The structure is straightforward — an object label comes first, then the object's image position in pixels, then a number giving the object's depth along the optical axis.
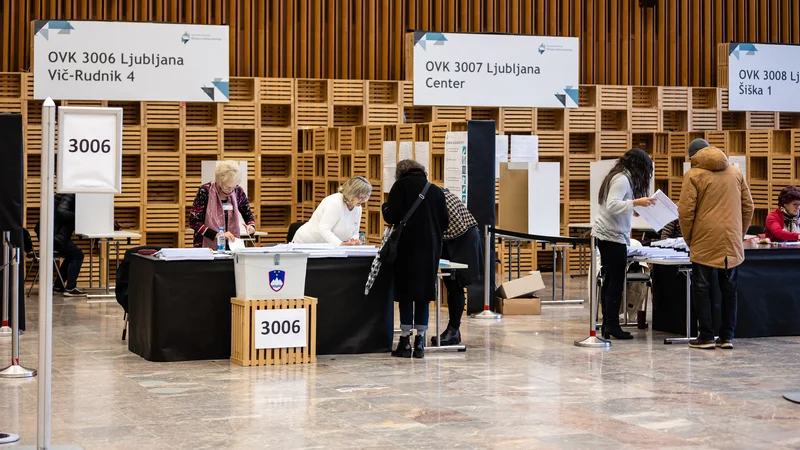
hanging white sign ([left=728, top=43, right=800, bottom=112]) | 15.59
